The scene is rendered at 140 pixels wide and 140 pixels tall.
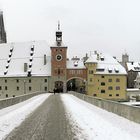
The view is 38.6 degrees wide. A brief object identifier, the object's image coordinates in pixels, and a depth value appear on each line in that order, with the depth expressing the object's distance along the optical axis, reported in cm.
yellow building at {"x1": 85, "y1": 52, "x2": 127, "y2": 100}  6077
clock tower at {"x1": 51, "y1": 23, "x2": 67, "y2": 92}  6015
